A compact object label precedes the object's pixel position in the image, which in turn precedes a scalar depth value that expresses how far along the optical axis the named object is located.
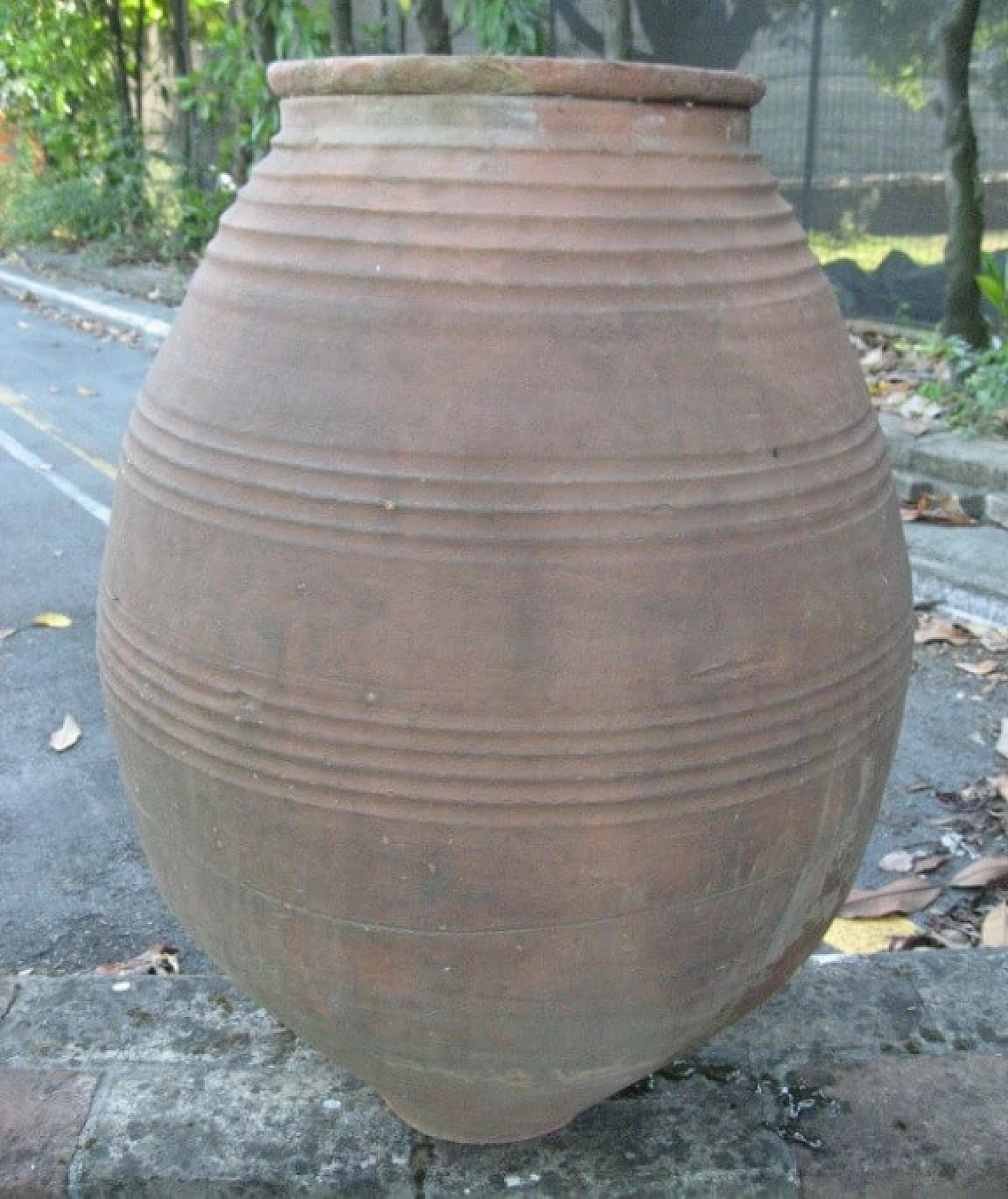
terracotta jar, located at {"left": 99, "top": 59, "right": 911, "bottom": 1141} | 1.49
